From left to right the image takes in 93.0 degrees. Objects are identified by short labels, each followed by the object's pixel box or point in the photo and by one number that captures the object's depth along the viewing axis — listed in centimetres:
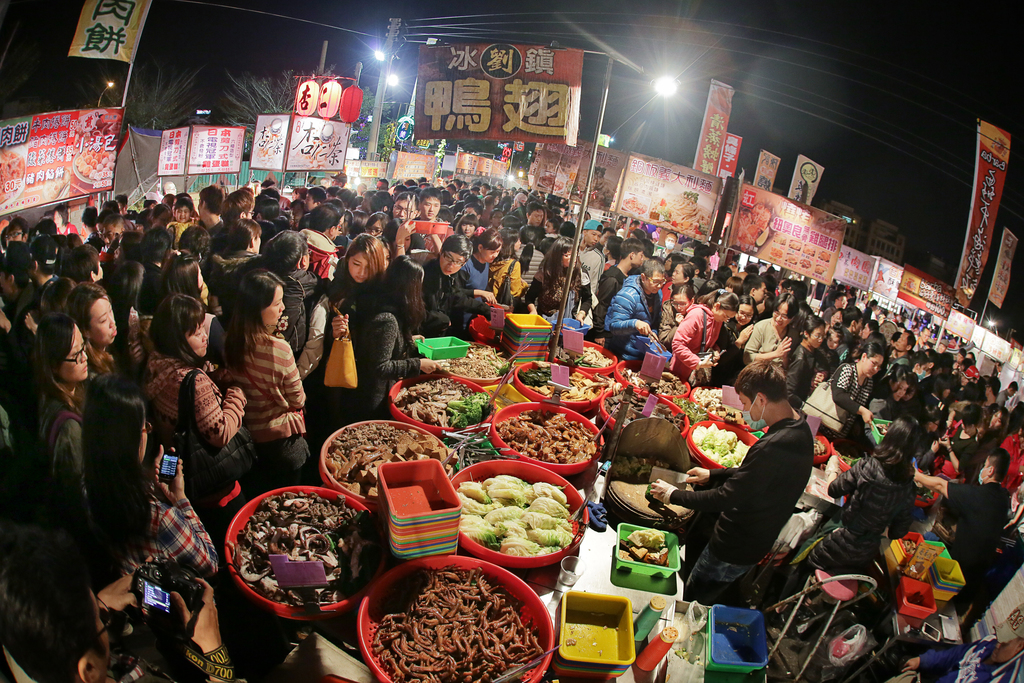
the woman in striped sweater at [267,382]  211
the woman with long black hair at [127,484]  163
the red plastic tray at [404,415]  337
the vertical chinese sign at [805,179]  773
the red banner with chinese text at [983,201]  446
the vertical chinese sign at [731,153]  1114
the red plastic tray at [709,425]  395
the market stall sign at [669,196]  640
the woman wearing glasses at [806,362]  557
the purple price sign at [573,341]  470
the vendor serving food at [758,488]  287
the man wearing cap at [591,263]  612
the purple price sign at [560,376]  409
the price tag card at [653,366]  474
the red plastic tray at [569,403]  421
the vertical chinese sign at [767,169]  1036
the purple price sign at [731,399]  429
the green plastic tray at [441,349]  393
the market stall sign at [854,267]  686
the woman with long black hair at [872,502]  358
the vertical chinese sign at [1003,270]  469
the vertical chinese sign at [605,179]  623
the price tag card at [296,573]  191
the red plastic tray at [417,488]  236
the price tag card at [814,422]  423
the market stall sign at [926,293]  563
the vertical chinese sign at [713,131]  1016
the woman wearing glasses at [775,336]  579
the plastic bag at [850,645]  315
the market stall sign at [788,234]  675
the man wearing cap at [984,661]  276
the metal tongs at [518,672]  198
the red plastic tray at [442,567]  205
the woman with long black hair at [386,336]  326
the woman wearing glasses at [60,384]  157
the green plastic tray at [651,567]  277
